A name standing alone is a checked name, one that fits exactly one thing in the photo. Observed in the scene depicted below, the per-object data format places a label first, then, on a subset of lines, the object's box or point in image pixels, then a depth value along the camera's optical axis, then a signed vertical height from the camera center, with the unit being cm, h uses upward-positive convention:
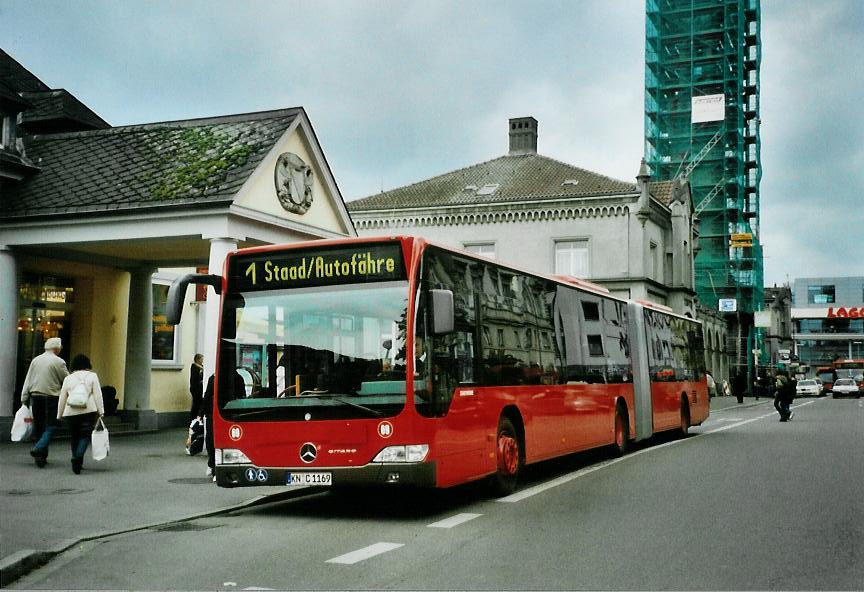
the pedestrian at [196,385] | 1663 +10
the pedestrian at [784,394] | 3116 -11
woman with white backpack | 1381 -19
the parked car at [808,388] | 7712 +17
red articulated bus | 980 +26
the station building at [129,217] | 1791 +323
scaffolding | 6662 +1915
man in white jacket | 1541 +12
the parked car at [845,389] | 7200 +12
